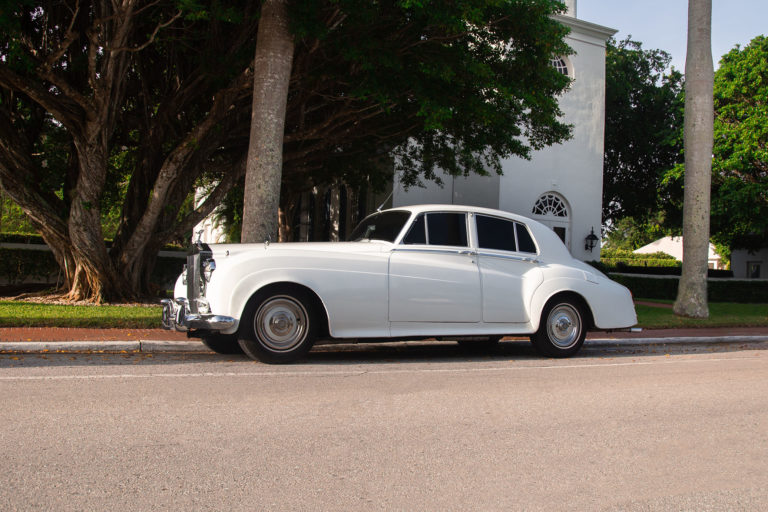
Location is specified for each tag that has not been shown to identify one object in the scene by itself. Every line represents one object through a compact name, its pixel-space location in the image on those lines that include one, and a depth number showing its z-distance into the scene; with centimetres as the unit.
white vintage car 741
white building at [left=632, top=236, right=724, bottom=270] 5975
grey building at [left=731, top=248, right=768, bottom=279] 4088
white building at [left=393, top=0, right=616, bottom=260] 2606
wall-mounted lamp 2638
